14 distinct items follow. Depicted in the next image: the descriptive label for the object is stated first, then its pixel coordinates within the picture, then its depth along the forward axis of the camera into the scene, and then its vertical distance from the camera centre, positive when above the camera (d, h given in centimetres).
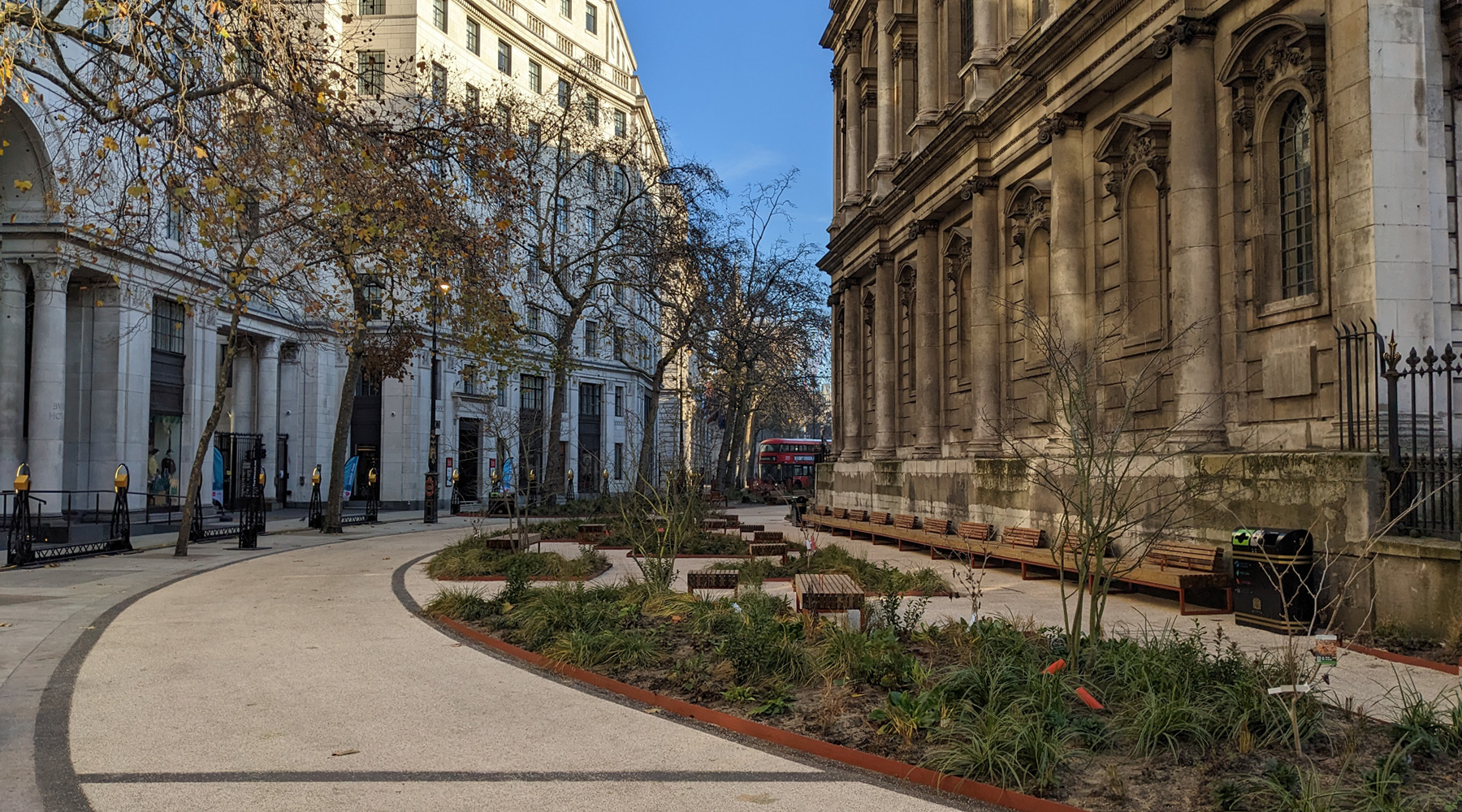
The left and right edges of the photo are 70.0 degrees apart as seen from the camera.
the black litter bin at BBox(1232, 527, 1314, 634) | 1127 -149
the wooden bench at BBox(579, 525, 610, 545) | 2406 -211
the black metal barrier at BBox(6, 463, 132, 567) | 1816 -182
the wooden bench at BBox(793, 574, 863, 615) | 1029 -151
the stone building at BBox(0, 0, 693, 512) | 2900 +302
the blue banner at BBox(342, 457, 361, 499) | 4652 -116
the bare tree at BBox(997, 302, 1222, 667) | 820 +15
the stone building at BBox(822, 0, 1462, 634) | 1212 +359
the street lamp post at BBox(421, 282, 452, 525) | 3669 -116
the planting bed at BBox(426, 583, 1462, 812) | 556 -174
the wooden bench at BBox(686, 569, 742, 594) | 1363 -177
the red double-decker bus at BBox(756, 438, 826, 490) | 7094 -95
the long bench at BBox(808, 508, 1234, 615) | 1291 -170
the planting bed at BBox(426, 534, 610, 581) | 1653 -199
